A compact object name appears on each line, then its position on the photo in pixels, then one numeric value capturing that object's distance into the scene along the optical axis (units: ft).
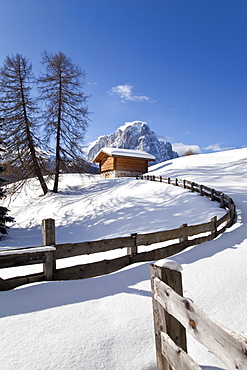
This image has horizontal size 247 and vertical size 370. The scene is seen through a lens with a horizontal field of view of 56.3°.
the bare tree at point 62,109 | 75.66
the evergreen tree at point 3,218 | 42.24
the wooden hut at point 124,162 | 111.96
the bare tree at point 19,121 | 67.92
